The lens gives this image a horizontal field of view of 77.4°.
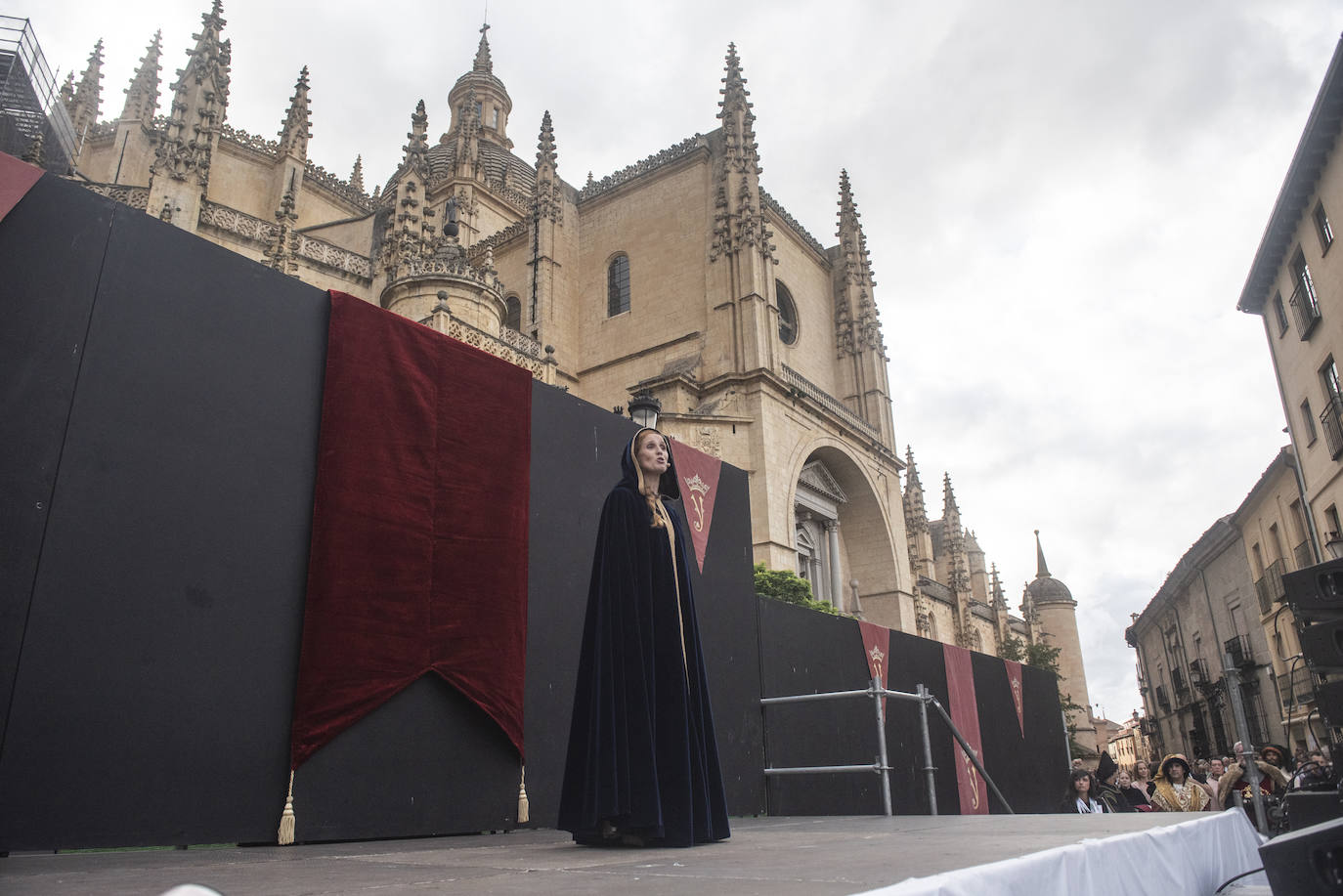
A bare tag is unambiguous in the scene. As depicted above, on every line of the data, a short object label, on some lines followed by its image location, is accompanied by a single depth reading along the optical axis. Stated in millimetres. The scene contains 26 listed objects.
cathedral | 16688
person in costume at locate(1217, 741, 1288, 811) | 8039
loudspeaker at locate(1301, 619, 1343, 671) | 4348
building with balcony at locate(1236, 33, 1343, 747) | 14812
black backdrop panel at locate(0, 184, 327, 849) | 3500
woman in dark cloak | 3533
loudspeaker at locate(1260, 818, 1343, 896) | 2215
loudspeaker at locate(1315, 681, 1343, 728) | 4391
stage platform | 2195
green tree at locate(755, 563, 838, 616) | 16422
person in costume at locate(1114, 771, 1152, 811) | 8352
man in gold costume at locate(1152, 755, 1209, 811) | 7815
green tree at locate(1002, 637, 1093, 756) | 34812
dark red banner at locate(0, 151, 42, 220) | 3643
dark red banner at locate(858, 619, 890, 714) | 10148
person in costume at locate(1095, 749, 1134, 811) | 7801
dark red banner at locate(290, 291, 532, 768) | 4418
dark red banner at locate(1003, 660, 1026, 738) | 13908
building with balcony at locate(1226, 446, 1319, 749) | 19177
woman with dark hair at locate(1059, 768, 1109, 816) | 7688
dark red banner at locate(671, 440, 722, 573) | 7148
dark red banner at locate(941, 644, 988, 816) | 11625
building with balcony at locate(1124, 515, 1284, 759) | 23375
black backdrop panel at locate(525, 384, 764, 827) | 5496
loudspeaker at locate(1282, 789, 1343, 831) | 4602
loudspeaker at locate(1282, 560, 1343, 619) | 4406
